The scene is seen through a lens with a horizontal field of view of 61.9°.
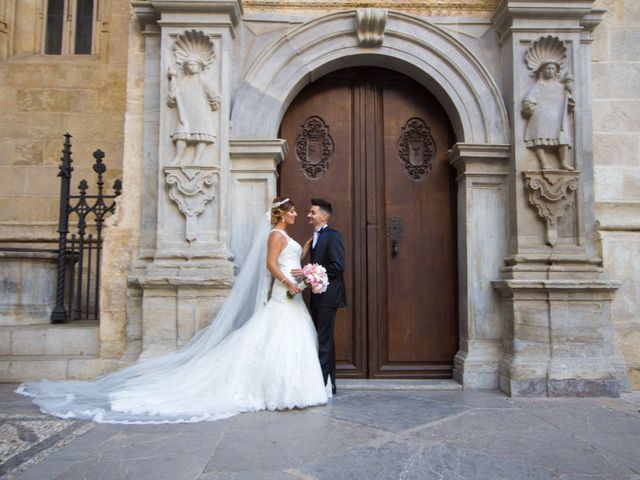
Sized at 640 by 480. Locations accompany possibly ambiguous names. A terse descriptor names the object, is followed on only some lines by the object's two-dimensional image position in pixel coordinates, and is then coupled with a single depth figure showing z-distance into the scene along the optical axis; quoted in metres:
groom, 5.04
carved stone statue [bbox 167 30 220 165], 5.41
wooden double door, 5.89
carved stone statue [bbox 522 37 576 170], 5.43
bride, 4.34
